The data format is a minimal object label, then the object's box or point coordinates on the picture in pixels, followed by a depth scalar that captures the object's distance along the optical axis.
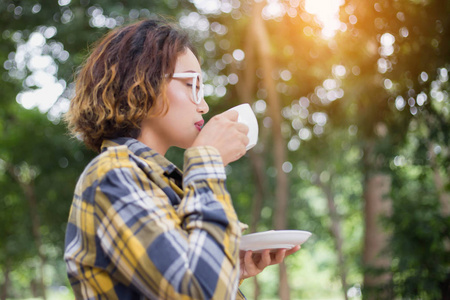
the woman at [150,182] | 0.93
